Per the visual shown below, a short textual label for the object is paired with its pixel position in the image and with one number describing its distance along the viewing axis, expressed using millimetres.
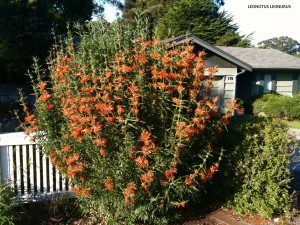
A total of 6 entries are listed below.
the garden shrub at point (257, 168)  3818
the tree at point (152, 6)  33125
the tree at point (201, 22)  25938
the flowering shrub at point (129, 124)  3086
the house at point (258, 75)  13585
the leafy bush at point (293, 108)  14555
